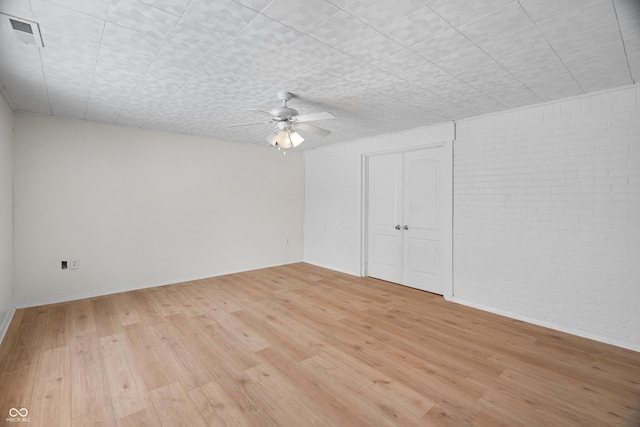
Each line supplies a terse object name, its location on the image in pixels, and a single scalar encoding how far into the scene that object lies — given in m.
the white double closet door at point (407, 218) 4.34
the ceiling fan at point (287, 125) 2.90
